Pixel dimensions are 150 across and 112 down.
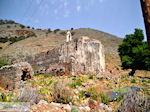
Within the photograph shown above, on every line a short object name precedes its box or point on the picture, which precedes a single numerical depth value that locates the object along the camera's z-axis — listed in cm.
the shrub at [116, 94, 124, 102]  529
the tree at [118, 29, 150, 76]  1961
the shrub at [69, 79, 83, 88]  824
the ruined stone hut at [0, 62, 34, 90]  987
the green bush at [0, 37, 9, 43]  5473
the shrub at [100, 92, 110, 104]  522
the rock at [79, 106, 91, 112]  428
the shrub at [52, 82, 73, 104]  502
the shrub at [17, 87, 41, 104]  445
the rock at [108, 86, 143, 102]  553
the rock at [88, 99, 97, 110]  457
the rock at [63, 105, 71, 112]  398
